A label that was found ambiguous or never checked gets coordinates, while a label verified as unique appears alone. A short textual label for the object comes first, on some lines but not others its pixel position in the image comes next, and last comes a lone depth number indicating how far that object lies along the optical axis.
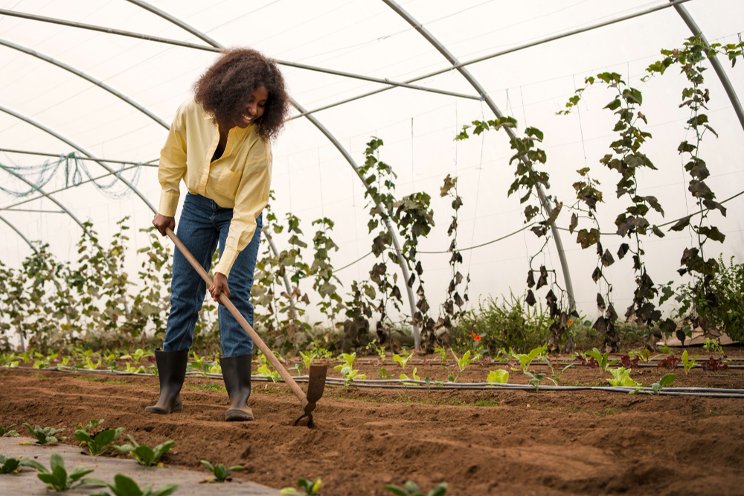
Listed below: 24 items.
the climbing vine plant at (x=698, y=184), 4.86
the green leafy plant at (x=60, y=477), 1.84
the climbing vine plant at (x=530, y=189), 5.52
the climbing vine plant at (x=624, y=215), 5.07
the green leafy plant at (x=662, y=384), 2.84
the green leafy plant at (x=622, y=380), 3.19
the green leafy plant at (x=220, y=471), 1.92
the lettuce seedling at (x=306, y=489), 1.71
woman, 2.96
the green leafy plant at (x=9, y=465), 2.09
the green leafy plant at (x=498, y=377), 3.52
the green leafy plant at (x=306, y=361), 5.10
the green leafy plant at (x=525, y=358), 3.73
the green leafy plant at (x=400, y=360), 4.63
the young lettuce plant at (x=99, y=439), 2.37
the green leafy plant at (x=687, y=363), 3.57
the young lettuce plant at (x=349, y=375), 4.11
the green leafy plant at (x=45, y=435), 2.64
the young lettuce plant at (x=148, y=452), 2.12
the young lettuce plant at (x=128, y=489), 1.62
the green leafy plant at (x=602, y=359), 3.68
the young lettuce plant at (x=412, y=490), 1.53
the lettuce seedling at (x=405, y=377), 3.94
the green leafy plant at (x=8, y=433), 2.89
